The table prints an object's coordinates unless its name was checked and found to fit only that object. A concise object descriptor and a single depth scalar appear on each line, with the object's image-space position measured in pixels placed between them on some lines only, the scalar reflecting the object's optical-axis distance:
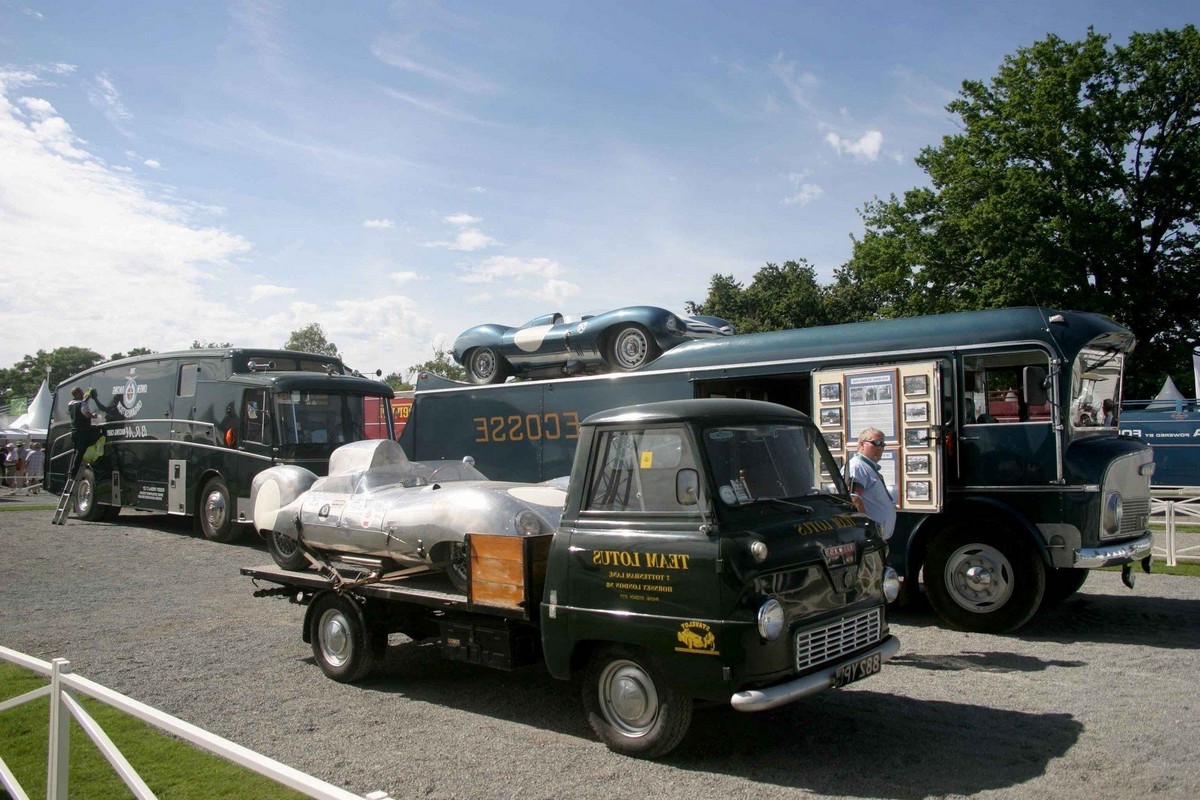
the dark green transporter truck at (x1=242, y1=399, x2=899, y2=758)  5.02
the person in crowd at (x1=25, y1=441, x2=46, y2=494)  32.69
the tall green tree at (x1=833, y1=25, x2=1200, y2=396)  28.61
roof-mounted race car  11.76
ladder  18.11
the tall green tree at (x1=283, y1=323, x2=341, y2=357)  83.06
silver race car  6.60
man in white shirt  7.64
